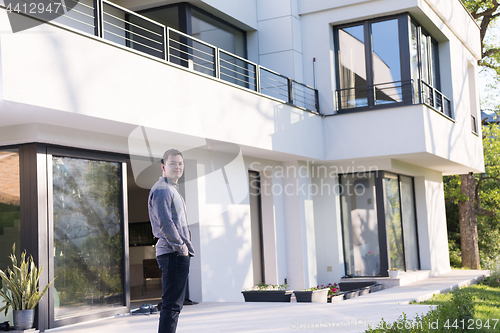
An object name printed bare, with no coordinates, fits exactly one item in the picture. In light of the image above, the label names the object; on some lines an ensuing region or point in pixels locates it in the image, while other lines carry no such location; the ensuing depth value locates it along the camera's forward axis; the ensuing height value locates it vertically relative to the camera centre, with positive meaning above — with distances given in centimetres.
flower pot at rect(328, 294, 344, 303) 955 -134
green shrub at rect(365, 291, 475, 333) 567 -116
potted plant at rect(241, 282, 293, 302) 946 -121
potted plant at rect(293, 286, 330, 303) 924 -123
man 457 -13
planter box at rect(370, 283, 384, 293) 1152 -144
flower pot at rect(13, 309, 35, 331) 664 -100
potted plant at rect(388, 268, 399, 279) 1272 -127
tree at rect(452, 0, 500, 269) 2077 +58
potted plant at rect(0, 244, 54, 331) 665 -69
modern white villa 713 +152
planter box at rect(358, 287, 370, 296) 1075 -140
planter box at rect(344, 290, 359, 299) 1007 -137
